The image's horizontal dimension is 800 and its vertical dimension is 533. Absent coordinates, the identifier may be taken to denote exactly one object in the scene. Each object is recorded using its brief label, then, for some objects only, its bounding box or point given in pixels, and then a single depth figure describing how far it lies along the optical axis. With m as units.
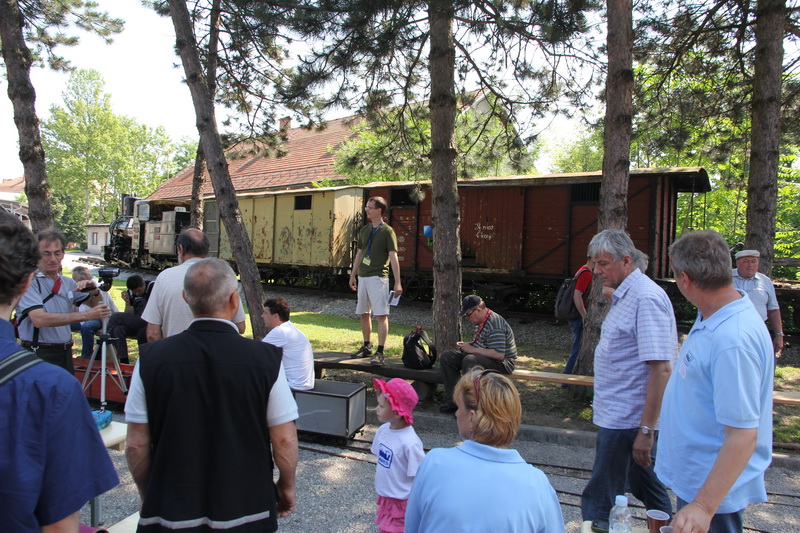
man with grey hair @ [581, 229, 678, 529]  2.58
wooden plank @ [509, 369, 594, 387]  5.34
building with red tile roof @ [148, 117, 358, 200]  26.42
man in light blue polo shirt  1.76
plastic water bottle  1.91
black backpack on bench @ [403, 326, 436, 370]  5.88
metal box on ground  4.86
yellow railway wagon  15.14
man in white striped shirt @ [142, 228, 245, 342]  3.51
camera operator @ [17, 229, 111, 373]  3.88
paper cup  1.86
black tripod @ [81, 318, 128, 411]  4.82
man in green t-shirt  6.02
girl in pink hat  2.79
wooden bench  5.41
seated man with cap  5.14
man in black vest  1.83
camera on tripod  4.89
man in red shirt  6.35
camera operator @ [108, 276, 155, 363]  6.34
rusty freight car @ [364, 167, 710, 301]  10.97
